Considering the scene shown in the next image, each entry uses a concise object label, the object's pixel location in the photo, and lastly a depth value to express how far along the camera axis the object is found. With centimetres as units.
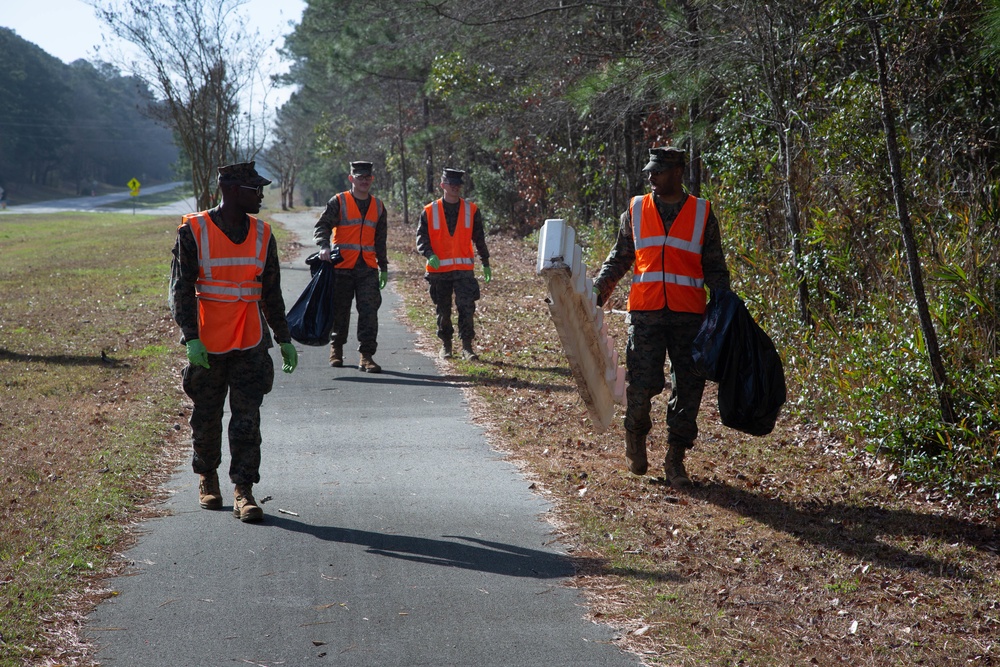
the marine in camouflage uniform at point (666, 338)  1223
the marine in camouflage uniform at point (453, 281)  2195
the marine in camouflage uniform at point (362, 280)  2075
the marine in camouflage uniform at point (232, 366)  1136
